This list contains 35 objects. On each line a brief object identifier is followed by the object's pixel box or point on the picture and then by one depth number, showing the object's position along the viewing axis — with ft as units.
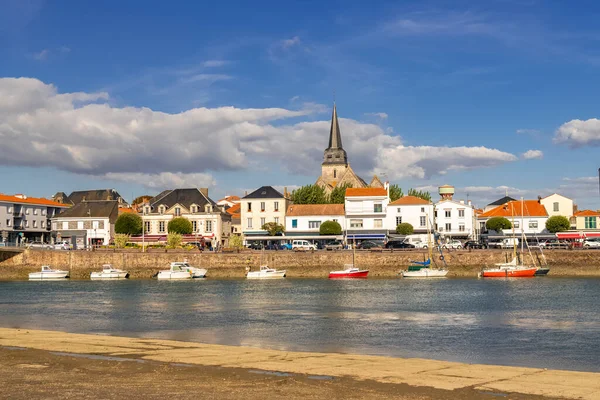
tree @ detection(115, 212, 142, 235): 330.13
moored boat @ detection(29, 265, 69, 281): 272.51
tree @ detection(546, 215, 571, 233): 319.88
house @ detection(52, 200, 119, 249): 360.89
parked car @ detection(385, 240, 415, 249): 291.58
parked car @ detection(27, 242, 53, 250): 301.06
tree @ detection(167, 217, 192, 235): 328.29
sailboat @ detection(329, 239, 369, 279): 255.09
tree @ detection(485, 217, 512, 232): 318.04
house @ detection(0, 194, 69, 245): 372.58
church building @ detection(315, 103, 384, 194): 503.61
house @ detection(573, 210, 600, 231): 357.61
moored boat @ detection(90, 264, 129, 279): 270.46
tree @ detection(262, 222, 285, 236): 334.44
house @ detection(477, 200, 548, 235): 333.01
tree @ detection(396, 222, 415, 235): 316.19
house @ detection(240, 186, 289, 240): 345.72
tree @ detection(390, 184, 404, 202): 370.32
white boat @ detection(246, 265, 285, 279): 256.73
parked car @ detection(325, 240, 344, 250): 291.09
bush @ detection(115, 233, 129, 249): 308.40
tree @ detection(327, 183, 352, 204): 380.58
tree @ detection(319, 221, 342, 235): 319.88
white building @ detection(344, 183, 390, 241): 330.75
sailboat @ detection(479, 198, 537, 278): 248.32
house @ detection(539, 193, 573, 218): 360.89
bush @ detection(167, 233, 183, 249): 298.76
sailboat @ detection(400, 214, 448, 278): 250.98
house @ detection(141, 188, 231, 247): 342.54
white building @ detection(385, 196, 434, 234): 328.33
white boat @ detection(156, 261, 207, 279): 262.88
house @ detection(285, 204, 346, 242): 333.83
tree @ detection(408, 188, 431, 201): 390.62
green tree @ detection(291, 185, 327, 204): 372.58
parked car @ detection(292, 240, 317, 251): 292.81
